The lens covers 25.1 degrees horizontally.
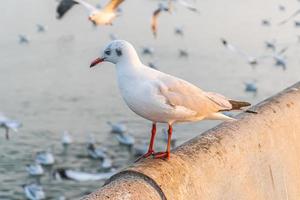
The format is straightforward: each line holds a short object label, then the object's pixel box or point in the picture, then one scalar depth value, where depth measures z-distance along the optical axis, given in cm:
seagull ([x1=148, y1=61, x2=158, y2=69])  1565
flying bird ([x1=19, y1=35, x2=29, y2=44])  1623
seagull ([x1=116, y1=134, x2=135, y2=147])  1246
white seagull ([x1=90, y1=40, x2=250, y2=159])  265
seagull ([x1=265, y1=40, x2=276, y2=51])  1725
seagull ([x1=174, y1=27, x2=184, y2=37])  1848
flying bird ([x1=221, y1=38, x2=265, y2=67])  1470
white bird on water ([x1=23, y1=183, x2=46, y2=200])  1038
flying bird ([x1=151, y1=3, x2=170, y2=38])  610
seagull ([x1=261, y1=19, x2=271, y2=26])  1987
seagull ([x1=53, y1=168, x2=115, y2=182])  618
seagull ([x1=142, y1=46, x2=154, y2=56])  1615
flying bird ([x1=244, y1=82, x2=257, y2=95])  1443
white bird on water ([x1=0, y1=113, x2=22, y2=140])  1147
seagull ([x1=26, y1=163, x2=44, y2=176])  1157
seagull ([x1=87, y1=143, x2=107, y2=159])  1211
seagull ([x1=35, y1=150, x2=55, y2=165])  1158
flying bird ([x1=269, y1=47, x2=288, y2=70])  1568
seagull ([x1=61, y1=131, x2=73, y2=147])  1236
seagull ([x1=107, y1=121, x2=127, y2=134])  1248
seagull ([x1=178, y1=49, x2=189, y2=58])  1647
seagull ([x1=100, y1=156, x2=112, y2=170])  1195
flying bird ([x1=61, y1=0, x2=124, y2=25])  399
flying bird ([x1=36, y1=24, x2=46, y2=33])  1764
